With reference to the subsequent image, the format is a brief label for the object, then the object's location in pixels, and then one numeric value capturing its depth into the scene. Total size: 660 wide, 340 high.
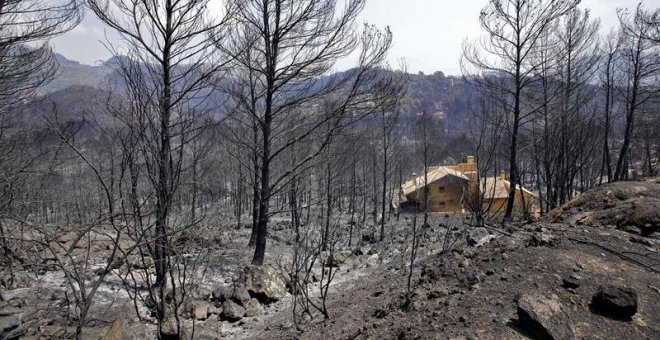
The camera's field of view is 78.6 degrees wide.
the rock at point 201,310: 5.99
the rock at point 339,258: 9.88
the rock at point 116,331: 4.31
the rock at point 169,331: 4.87
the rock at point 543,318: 3.36
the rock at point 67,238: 10.78
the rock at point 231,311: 6.16
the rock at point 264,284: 6.99
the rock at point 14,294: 6.79
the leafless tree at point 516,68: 11.47
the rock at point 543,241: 5.36
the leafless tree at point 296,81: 8.83
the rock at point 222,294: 6.62
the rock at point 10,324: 4.48
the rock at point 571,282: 4.16
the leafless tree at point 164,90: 4.91
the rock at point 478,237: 6.59
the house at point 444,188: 31.48
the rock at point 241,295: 6.58
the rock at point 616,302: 3.66
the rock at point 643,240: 5.49
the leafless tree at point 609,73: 18.81
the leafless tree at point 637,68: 17.31
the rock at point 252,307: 6.38
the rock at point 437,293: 4.46
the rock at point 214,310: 6.19
